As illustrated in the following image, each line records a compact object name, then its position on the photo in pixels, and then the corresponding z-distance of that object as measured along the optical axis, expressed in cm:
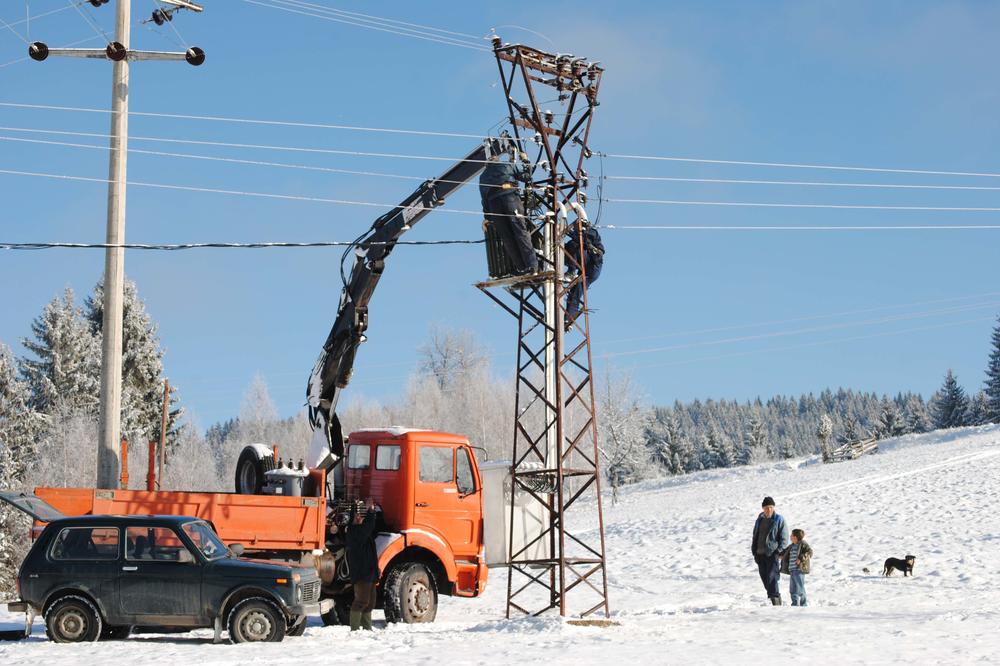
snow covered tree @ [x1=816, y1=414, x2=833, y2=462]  6506
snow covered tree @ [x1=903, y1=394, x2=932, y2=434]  10581
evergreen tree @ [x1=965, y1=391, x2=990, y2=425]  8819
